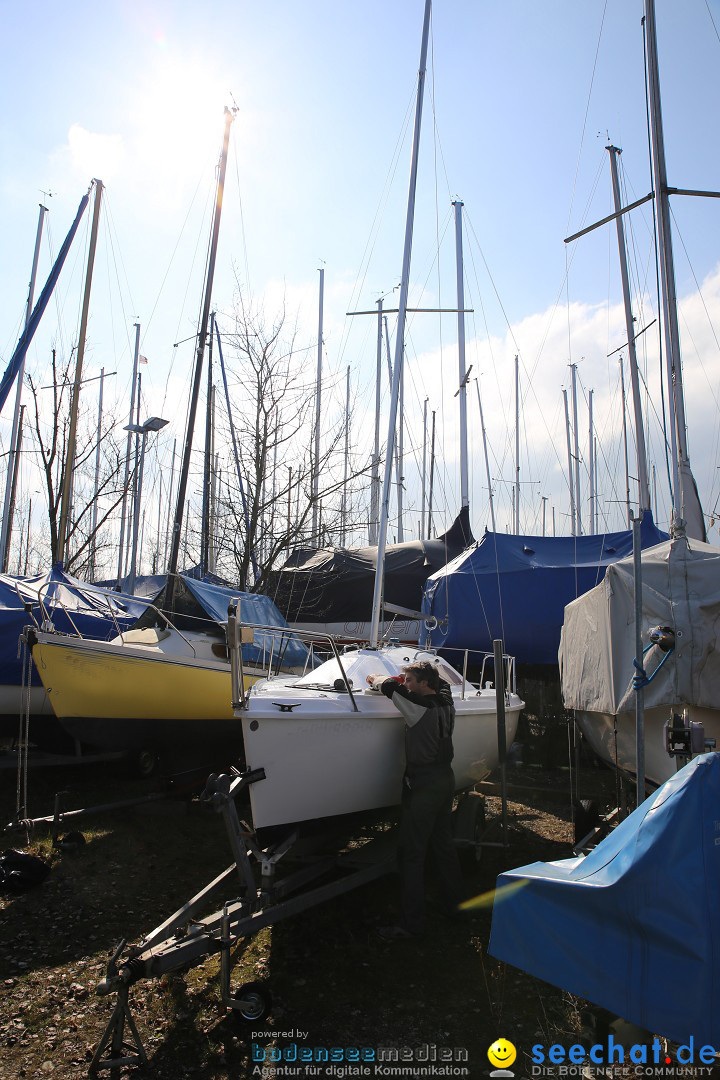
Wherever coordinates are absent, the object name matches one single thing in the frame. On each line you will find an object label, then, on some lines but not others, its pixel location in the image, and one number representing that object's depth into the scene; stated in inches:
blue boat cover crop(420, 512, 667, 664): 435.5
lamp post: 542.0
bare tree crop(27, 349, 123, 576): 542.9
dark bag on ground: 209.0
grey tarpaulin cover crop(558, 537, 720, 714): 199.9
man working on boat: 184.7
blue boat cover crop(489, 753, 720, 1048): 104.2
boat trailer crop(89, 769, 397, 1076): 132.0
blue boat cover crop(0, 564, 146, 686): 337.1
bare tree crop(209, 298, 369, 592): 548.1
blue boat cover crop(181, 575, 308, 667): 362.6
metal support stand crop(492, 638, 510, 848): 241.1
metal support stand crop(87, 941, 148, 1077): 128.4
